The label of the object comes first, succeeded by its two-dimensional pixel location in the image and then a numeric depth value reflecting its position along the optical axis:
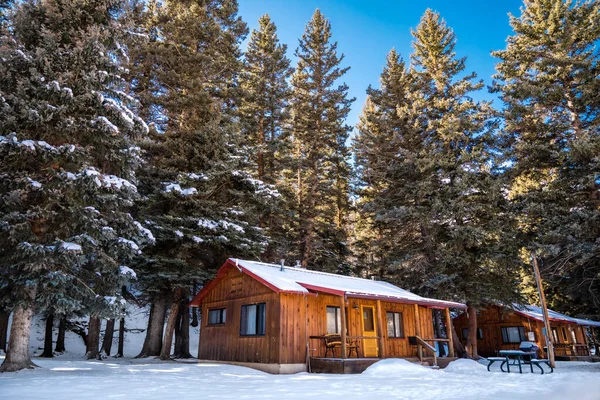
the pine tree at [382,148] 22.39
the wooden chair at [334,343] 14.03
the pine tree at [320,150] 23.48
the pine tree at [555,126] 15.22
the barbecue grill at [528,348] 14.35
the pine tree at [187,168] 16.81
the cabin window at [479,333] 27.27
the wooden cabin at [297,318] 13.27
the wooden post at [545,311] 14.94
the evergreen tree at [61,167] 10.35
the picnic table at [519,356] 13.11
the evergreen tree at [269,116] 21.61
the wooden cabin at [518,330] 24.88
